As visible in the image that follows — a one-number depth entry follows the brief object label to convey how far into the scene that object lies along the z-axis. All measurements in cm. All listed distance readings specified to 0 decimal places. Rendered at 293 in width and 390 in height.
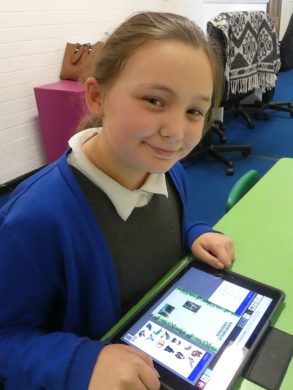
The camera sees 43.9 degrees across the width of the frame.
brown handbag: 281
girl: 56
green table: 73
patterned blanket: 253
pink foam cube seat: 259
